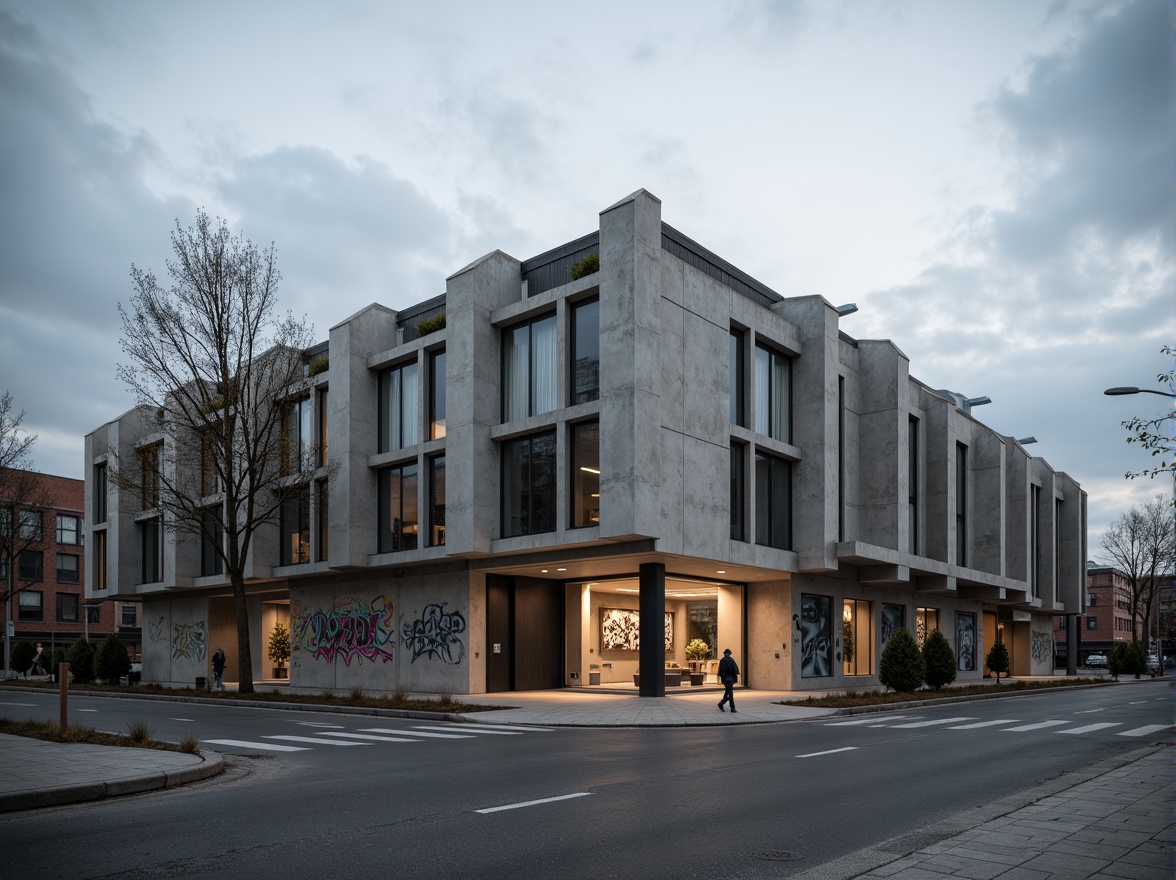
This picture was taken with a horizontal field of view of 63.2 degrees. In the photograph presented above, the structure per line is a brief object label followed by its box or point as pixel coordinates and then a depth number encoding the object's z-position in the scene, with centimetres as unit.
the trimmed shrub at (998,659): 4547
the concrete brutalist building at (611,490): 2841
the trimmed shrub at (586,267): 2934
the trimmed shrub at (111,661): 4147
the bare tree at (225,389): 3253
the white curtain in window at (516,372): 3145
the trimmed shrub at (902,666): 2962
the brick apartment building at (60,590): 7506
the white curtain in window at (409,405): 3481
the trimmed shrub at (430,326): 3384
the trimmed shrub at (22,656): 5138
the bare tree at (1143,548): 6425
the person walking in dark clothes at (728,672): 2438
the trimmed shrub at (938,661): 3191
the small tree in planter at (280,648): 4488
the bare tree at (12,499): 4328
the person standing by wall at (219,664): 3869
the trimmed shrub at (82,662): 4325
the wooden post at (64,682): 1523
